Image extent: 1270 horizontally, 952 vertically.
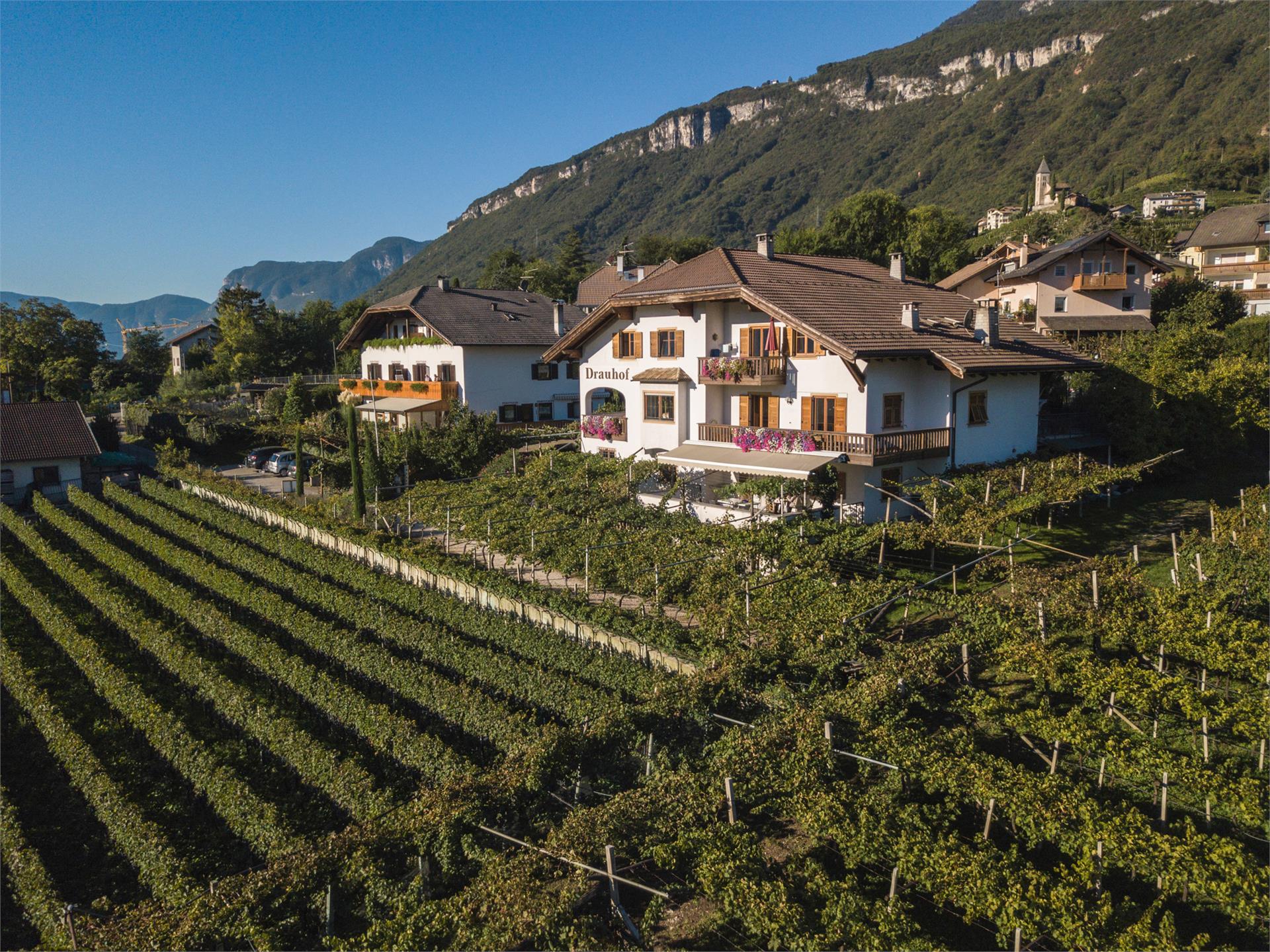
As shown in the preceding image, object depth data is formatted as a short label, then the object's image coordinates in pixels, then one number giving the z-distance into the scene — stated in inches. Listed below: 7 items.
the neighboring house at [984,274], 2172.7
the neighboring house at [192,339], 3681.1
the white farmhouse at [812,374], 1033.5
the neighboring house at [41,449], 1600.6
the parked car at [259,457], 1900.8
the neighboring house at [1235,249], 2591.0
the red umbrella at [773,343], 1111.6
